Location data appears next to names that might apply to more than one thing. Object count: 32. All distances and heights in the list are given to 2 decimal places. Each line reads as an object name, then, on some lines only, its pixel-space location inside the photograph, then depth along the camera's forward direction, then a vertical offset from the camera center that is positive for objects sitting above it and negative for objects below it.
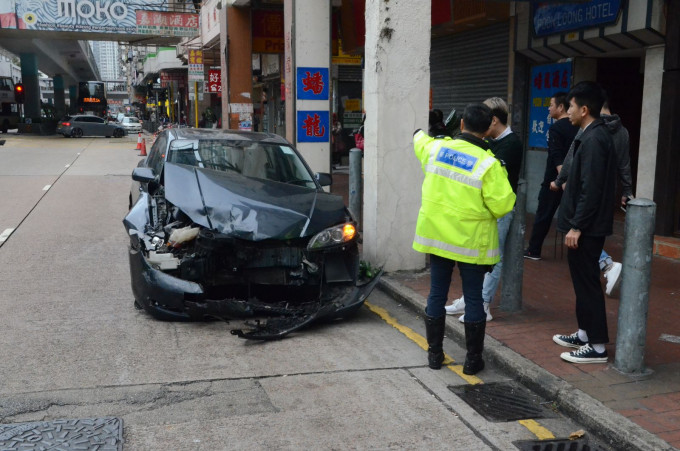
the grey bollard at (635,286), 4.43 -1.09
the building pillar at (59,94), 60.45 +1.74
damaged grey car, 5.65 -1.17
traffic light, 49.97 +1.38
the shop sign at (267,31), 18.34 +2.25
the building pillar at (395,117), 7.46 -0.01
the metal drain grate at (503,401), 4.28 -1.84
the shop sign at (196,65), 26.44 +1.90
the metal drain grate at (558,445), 3.85 -1.84
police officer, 4.62 -0.68
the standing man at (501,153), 5.75 -0.30
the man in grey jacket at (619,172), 5.16 -0.47
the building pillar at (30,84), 47.47 +2.01
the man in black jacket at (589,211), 4.70 -0.64
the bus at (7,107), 49.28 +0.42
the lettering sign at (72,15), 33.16 +4.79
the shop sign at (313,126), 11.83 -0.18
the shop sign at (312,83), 11.69 +0.56
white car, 61.28 -0.92
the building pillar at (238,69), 18.08 +1.24
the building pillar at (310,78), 11.56 +0.64
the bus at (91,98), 62.38 +1.43
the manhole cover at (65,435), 3.69 -1.78
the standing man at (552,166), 7.71 -0.55
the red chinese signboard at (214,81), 25.53 +1.26
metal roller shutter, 11.91 +0.95
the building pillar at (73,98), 71.00 +1.64
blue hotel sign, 8.79 +1.41
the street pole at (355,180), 9.58 -0.89
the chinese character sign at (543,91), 10.61 +0.42
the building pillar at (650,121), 8.32 -0.03
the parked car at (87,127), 44.47 -0.88
